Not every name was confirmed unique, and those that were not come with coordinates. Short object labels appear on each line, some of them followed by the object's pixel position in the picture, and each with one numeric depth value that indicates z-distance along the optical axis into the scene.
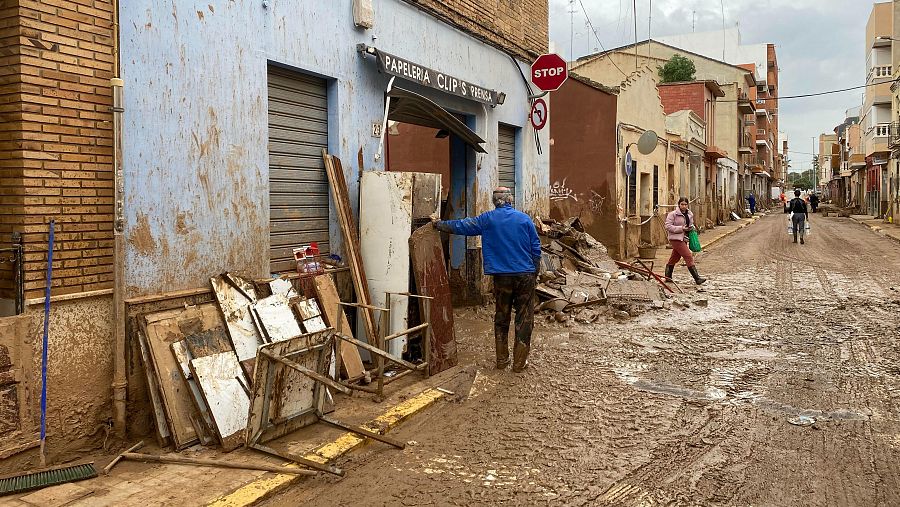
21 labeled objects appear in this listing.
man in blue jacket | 7.28
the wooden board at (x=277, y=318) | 5.90
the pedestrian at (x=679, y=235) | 13.57
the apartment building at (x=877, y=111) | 44.09
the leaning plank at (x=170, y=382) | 4.96
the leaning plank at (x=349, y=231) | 7.15
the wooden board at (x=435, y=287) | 7.21
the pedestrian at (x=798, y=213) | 24.17
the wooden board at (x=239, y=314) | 5.63
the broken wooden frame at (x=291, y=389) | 4.58
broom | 4.17
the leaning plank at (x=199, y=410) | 5.04
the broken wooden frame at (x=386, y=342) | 5.92
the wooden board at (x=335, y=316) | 6.65
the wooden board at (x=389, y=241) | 7.22
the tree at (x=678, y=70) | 40.75
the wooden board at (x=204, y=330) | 5.28
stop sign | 11.83
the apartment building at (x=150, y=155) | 4.59
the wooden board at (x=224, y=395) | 4.98
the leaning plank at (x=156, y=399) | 5.00
